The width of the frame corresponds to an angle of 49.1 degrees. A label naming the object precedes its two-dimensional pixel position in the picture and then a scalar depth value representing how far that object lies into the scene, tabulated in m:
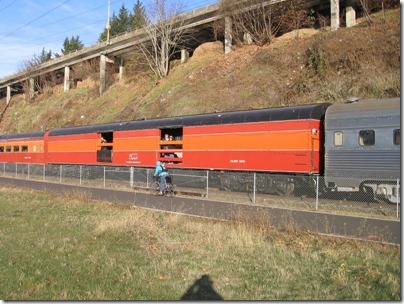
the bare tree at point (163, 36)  49.44
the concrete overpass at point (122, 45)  40.09
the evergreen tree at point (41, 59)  81.81
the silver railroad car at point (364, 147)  15.80
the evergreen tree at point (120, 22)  92.44
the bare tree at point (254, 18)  40.22
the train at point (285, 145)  16.17
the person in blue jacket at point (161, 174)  20.27
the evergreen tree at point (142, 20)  51.83
